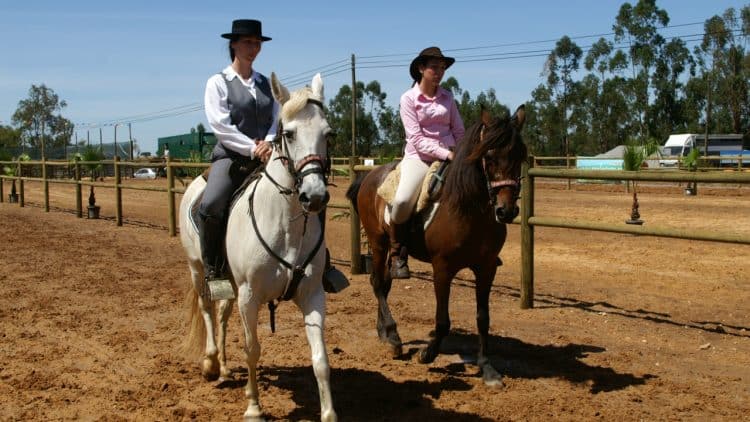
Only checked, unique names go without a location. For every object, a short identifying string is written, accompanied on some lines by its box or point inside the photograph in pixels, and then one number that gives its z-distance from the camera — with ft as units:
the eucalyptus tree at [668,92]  181.37
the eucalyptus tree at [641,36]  177.58
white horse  11.64
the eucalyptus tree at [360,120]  223.51
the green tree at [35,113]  289.12
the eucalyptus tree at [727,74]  183.01
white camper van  142.72
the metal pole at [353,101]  127.13
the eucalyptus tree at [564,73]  190.80
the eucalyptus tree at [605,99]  187.11
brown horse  15.29
